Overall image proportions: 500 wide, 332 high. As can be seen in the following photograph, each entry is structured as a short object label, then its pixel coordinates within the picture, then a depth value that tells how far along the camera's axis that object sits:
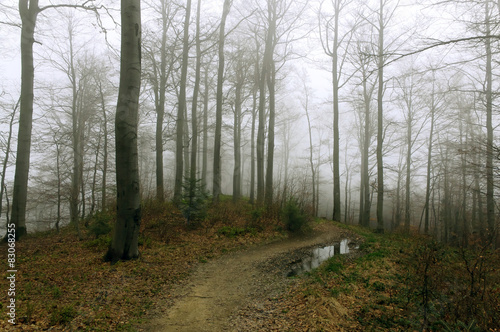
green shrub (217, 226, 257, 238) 9.03
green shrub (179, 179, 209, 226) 9.08
